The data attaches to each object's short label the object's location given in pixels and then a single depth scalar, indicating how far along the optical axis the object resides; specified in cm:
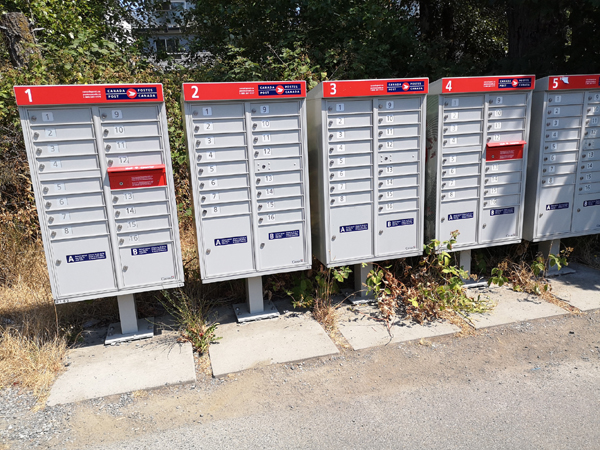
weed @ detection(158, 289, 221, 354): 426
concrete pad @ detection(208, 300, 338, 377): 400
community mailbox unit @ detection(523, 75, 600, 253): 509
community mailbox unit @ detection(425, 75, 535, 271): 481
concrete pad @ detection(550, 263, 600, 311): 496
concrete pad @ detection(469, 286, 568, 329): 462
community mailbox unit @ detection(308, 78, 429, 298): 450
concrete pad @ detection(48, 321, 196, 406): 364
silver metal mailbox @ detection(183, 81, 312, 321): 417
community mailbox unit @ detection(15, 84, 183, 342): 380
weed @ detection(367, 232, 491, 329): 473
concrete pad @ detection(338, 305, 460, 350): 431
